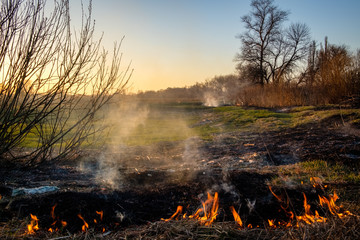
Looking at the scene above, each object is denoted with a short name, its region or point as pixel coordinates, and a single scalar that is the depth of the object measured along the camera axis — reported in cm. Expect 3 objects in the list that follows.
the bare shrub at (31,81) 356
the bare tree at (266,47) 3259
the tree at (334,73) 1249
